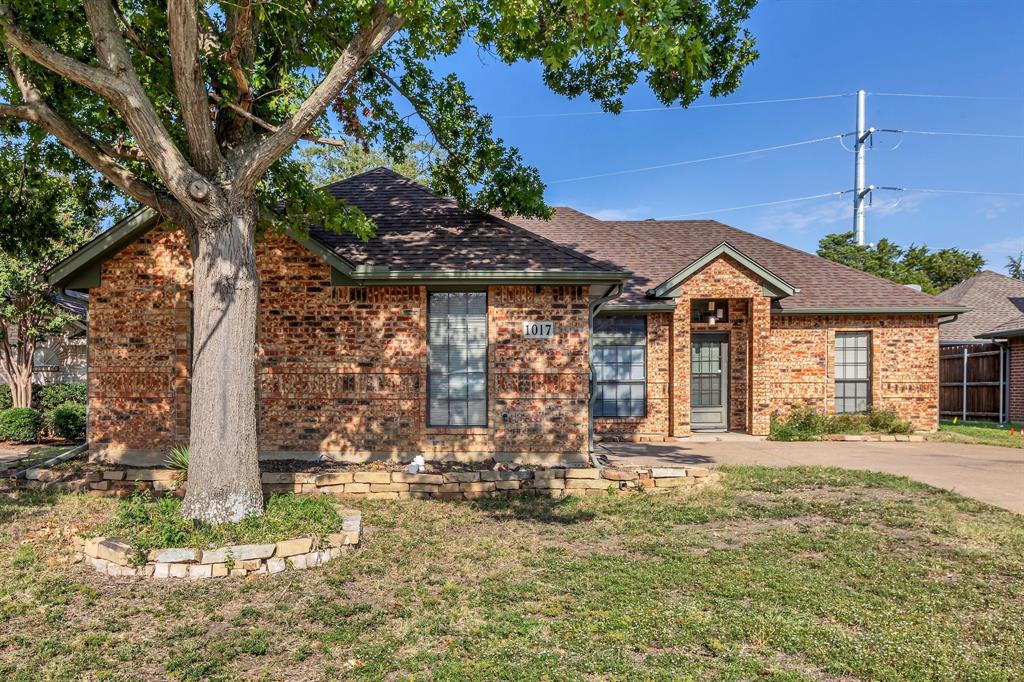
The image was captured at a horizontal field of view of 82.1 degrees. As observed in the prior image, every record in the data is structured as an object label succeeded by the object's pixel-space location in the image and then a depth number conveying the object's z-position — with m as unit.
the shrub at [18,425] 12.76
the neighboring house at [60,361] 17.94
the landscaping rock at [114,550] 5.09
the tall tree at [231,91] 5.51
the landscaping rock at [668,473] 8.47
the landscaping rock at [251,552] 5.13
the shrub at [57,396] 15.00
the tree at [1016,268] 53.41
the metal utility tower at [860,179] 37.34
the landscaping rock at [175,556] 5.07
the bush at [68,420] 13.11
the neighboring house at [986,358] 16.89
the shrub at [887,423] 13.24
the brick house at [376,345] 9.27
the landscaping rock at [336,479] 7.87
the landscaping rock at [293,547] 5.24
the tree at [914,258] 34.88
